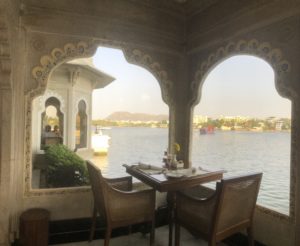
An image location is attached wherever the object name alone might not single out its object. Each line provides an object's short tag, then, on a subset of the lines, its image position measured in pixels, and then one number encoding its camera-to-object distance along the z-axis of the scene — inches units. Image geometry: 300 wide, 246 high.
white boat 291.0
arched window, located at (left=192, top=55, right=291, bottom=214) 99.4
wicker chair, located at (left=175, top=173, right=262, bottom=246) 82.4
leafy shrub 126.3
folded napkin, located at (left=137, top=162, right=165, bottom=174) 109.7
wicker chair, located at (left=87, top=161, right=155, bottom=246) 94.3
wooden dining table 95.0
